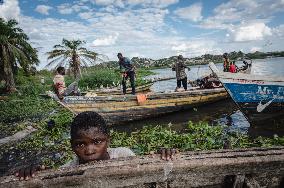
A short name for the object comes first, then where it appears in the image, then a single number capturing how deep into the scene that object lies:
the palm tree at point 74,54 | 30.30
